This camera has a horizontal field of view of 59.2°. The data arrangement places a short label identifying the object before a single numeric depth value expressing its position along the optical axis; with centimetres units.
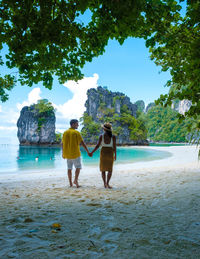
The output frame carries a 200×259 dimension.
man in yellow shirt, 498
